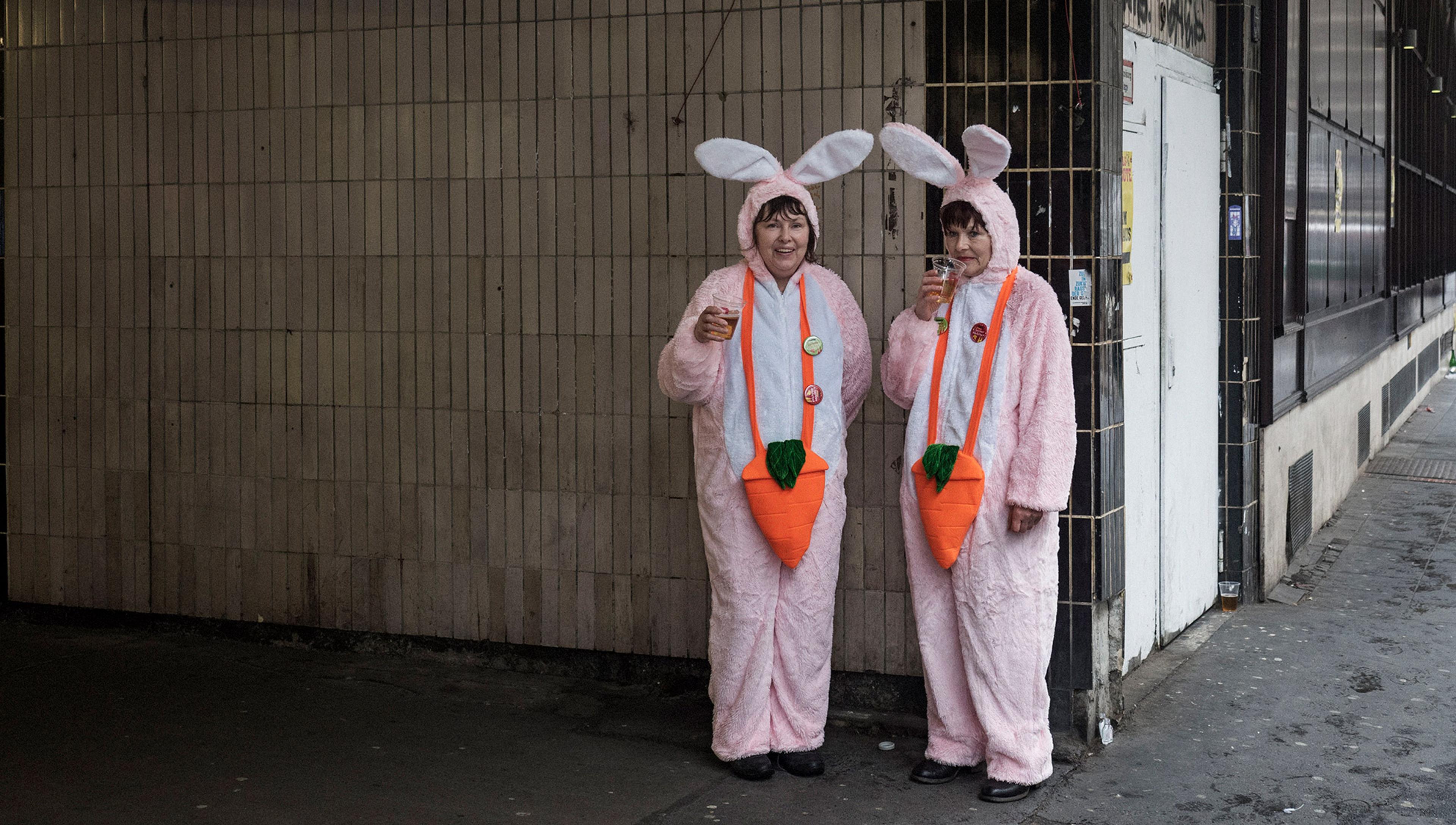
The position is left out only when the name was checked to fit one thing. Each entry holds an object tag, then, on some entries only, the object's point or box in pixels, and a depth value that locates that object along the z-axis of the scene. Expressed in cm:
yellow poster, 604
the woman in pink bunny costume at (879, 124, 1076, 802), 492
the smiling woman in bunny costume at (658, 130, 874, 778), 509
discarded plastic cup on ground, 771
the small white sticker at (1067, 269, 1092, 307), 531
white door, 677
